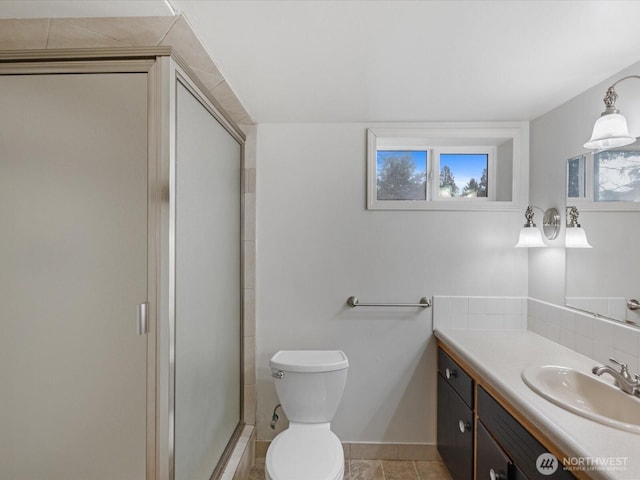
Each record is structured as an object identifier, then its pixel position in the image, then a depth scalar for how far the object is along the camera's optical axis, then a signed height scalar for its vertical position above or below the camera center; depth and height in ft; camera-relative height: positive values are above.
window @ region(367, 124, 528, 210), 7.48 +1.60
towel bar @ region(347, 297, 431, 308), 7.11 -1.42
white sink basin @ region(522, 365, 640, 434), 3.89 -2.00
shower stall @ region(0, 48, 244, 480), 3.87 -0.35
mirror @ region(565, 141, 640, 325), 4.71 +0.12
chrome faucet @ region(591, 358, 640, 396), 4.05 -1.74
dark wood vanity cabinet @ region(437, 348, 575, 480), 3.86 -2.82
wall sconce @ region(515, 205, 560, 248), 6.32 +0.18
